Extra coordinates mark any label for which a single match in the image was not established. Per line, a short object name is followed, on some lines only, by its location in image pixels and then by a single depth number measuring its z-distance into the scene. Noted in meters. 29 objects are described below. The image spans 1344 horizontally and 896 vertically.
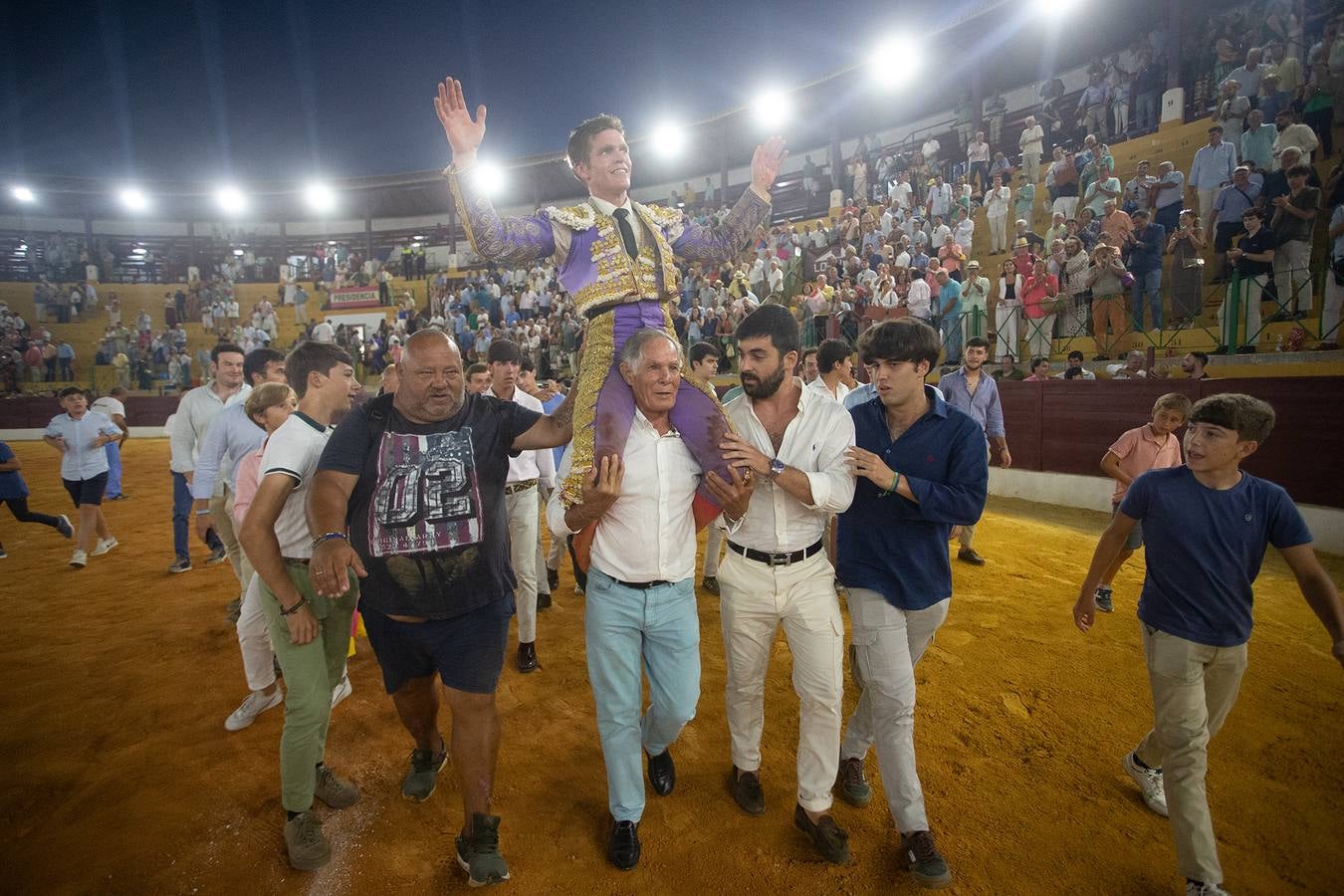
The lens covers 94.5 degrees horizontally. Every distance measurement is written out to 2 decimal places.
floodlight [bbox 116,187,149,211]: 32.19
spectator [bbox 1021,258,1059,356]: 10.48
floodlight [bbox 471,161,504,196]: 28.86
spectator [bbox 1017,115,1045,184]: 15.46
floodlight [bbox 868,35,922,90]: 18.78
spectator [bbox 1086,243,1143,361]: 9.74
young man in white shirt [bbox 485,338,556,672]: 4.23
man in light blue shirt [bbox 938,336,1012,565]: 6.04
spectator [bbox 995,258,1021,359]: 11.01
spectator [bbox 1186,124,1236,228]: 10.27
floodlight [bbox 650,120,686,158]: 25.61
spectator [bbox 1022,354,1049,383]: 9.84
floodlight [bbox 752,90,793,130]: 22.42
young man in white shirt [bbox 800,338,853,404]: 5.39
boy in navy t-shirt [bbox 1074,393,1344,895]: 2.34
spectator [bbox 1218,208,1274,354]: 8.23
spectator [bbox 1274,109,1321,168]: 9.04
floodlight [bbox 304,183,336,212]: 32.62
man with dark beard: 2.54
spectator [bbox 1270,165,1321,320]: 7.84
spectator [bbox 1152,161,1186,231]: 10.36
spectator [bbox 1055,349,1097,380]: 9.36
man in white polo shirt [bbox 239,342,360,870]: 2.44
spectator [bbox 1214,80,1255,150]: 10.68
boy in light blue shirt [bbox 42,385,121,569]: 6.99
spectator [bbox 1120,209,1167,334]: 9.47
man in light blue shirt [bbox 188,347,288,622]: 4.61
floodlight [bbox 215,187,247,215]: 33.22
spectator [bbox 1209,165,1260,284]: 8.85
